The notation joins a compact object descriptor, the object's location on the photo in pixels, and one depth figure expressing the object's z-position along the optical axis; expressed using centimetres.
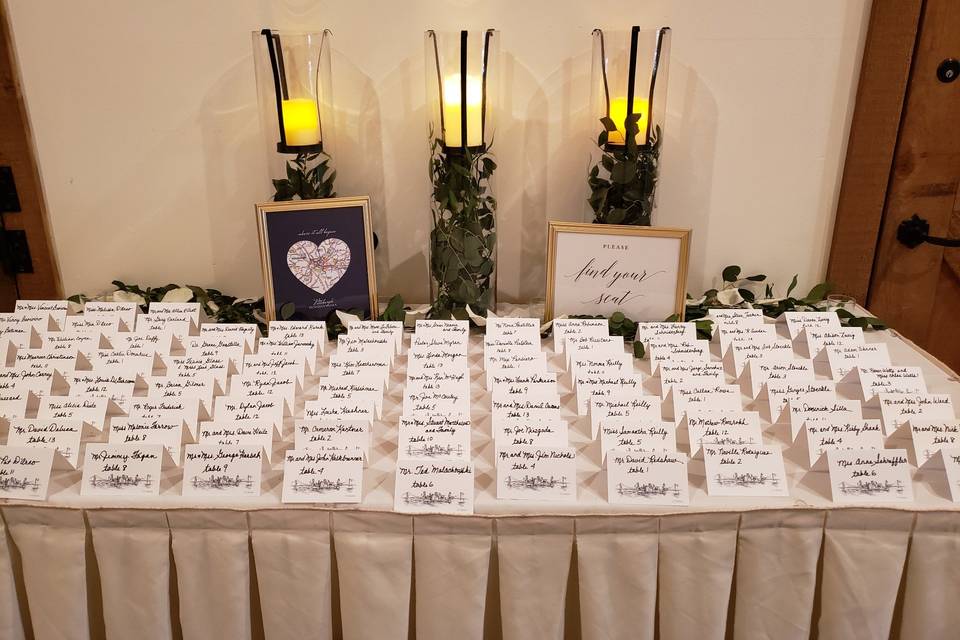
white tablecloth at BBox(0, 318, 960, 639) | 89
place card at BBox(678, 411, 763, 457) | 94
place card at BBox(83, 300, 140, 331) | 130
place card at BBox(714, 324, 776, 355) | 124
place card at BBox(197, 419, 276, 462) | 92
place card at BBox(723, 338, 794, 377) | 119
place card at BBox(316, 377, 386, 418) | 105
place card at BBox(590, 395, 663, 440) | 99
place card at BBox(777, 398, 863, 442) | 98
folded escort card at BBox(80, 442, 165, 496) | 91
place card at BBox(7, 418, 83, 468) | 94
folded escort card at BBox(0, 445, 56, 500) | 90
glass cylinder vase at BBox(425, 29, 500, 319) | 125
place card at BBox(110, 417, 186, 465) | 95
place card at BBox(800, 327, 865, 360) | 123
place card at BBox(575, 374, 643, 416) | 105
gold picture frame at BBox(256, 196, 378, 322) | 129
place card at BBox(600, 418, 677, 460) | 93
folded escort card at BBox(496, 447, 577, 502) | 90
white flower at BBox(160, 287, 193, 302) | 141
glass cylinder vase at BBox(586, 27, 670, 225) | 126
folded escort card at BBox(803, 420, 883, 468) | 94
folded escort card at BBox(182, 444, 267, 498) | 91
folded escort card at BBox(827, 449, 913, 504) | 89
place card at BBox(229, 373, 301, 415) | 106
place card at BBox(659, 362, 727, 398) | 109
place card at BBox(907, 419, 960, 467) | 95
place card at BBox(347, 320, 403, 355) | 124
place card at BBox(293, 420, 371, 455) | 93
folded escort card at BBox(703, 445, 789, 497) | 90
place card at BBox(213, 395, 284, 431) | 100
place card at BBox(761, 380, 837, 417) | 106
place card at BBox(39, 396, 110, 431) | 100
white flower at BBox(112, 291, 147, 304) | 141
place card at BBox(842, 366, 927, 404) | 109
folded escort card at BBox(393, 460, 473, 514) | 89
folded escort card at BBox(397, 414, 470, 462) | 93
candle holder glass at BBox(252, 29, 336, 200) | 127
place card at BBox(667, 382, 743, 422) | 103
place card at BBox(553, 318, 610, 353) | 123
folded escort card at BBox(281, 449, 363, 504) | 89
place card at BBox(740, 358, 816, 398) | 112
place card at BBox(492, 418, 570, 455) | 94
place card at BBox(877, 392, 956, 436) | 101
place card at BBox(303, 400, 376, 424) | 99
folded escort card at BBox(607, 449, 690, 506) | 89
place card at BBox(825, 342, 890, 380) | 117
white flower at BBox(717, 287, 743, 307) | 143
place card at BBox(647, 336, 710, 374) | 118
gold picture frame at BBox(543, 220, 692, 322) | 128
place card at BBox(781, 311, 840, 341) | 129
